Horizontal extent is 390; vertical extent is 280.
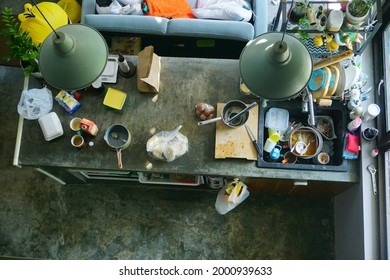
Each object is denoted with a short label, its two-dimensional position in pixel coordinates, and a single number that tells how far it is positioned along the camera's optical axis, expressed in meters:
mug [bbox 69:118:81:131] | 2.86
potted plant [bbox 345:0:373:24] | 2.57
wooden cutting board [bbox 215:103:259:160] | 2.79
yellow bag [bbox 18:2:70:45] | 3.22
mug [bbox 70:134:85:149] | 2.82
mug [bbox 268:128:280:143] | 2.82
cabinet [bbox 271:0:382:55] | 2.62
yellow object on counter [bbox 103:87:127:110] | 2.90
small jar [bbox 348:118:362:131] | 2.77
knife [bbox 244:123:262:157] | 2.79
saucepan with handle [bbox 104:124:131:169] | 2.78
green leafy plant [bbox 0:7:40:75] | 2.80
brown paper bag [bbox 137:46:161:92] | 2.82
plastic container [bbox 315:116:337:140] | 2.99
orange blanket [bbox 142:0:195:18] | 3.58
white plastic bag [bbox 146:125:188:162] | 2.73
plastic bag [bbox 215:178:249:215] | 3.01
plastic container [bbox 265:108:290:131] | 2.91
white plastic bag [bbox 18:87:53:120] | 2.88
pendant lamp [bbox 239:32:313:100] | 1.81
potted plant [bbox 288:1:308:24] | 2.69
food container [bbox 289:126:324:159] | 2.90
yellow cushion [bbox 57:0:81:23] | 3.71
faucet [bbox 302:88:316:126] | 2.63
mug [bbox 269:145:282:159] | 2.83
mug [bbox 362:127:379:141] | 2.80
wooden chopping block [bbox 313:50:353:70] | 2.59
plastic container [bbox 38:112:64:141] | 2.81
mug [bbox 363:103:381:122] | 2.77
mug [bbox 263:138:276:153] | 2.81
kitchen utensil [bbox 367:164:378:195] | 2.78
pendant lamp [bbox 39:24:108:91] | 1.88
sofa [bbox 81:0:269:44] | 3.21
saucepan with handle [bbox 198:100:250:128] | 2.79
